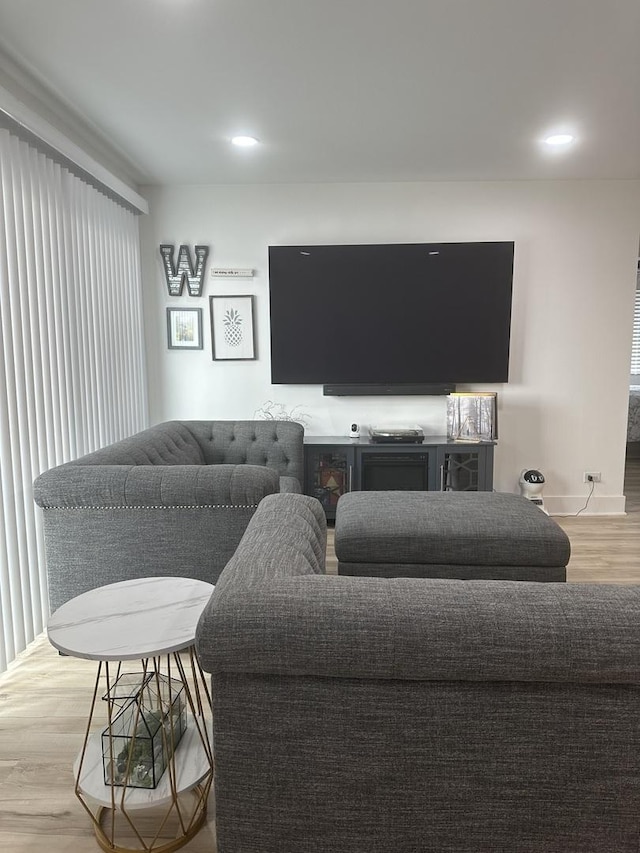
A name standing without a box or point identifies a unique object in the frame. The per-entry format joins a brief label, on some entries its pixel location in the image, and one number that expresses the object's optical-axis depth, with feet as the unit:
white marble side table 4.33
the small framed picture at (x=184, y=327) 13.85
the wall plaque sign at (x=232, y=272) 13.65
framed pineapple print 13.80
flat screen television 13.34
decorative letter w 13.62
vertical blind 7.77
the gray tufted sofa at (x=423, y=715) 3.37
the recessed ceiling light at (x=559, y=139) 10.54
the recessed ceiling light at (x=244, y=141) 10.47
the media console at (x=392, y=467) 12.96
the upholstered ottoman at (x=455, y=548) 7.85
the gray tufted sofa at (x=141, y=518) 7.32
